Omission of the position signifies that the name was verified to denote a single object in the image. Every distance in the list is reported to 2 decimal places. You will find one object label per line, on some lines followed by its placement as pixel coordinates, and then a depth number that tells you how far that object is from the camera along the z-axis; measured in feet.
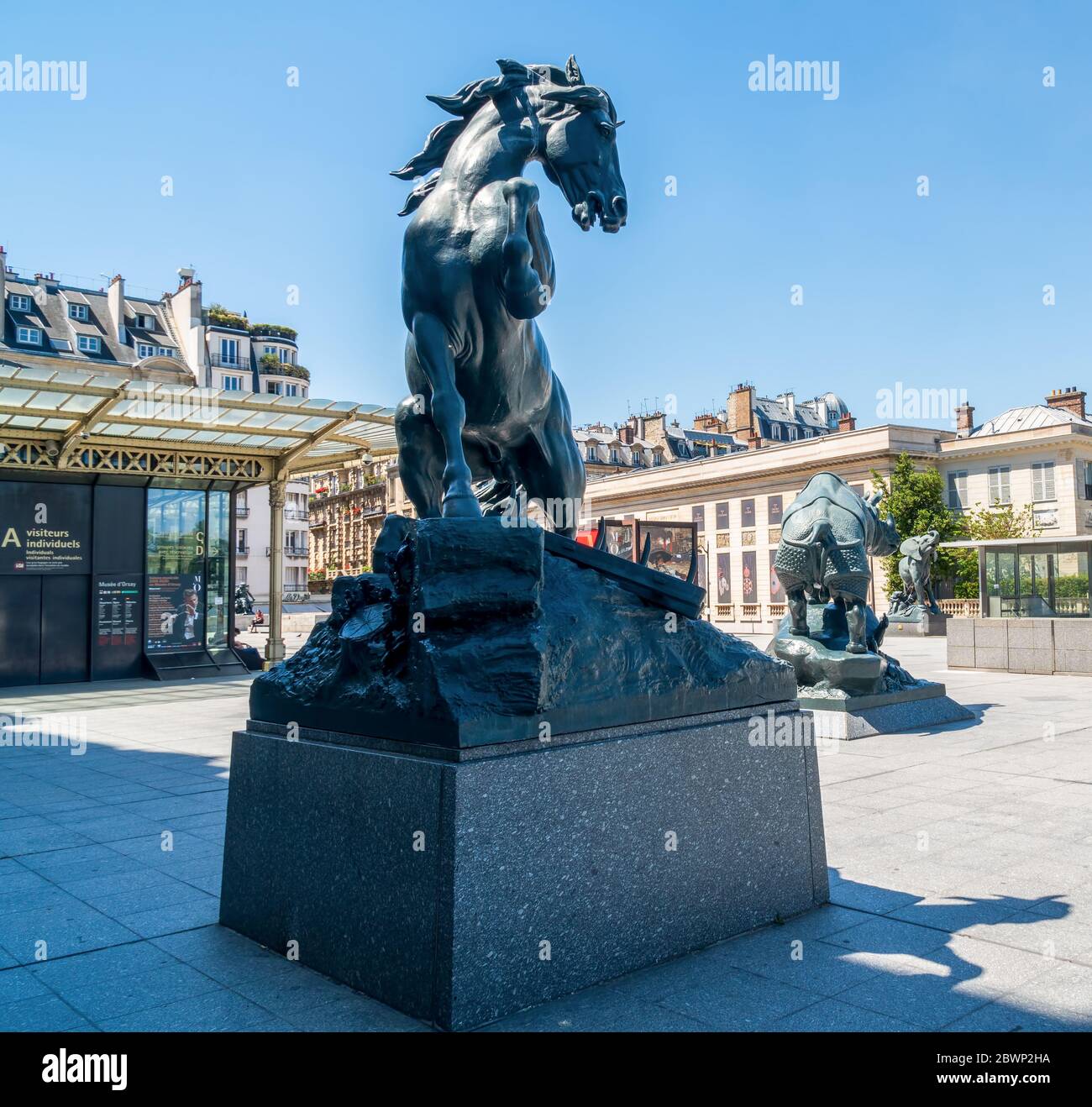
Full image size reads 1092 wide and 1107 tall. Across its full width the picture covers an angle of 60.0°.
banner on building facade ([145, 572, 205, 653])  62.08
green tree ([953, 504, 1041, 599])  156.15
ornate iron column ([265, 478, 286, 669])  67.31
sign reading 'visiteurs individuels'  56.90
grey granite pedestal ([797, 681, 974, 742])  32.09
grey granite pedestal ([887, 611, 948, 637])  121.08
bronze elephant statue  125.30
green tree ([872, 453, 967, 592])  156.46
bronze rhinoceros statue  36.24
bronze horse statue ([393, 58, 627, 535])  13.24
